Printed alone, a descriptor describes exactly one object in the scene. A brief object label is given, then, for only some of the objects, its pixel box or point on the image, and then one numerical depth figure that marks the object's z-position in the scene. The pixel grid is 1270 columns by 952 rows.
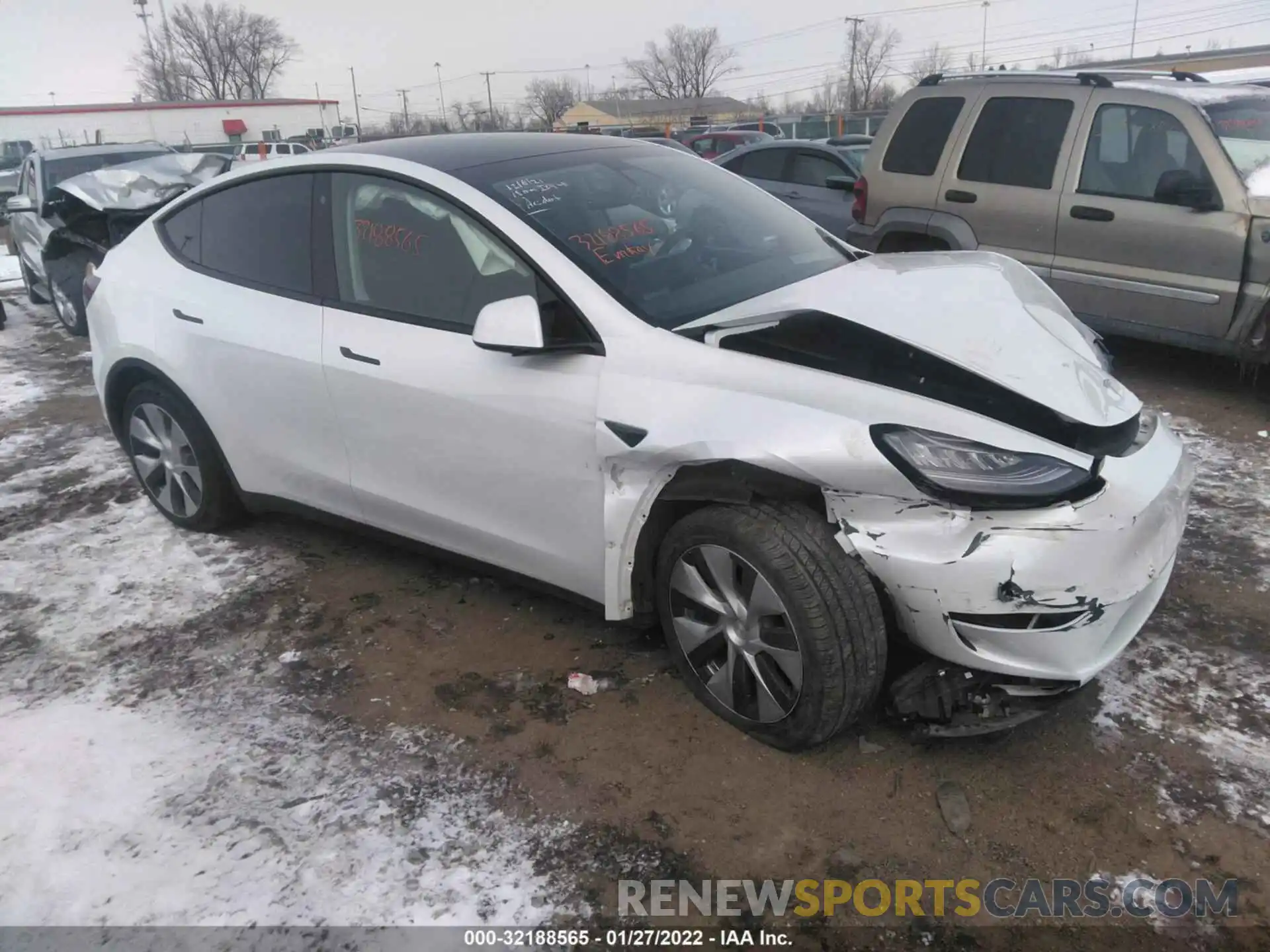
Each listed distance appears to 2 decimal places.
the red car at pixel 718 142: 20.78
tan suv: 5.21
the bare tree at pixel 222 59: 81.44
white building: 56.53
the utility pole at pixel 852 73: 70.49
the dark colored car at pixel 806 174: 8.48
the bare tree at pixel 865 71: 73.31
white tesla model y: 2.27
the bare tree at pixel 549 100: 81.81
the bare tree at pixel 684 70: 88.00
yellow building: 65.38
